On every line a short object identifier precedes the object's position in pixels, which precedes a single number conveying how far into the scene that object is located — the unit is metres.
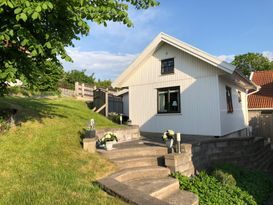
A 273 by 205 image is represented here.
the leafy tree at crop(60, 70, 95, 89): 27.36
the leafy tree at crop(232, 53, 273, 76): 33.86
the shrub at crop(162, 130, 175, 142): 6.49
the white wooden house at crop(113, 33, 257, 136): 9.63
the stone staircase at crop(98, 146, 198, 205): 4.09
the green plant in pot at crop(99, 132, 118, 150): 6.62
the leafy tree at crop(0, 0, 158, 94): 4.00
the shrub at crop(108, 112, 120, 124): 11.95
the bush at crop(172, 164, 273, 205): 5.41
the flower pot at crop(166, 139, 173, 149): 6.51
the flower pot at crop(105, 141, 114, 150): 6.62
